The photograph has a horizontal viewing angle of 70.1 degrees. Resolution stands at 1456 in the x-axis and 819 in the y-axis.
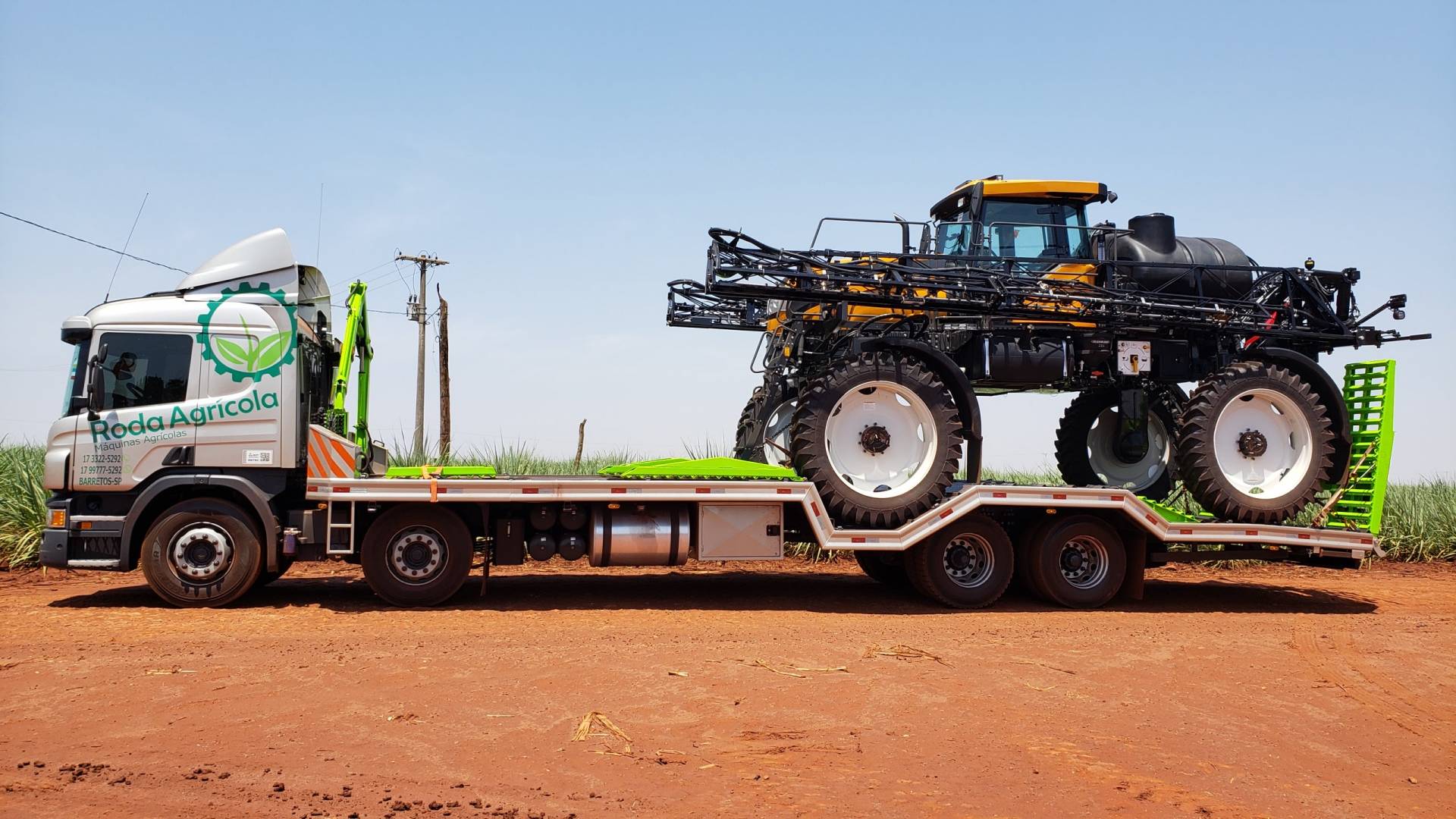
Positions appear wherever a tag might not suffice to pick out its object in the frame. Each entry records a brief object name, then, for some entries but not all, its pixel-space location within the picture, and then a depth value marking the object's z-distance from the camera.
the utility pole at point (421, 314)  27.41
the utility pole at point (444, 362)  23.84
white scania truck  10.02
